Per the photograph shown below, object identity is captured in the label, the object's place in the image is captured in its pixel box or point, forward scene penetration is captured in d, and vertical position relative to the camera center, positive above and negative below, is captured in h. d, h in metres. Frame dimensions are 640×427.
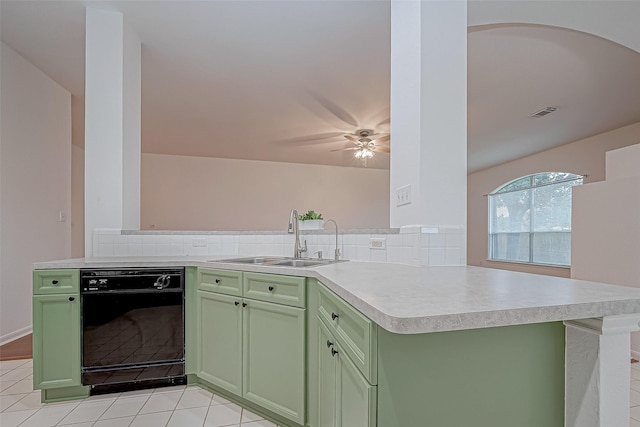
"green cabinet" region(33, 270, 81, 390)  1.98 -0.71
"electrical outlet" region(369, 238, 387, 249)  1.91 -0.18
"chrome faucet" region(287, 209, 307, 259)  2.33 -0.16
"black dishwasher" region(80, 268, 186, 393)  2.02 -0.71
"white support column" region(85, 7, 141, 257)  2.46 +0.68
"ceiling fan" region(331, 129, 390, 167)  4.84 +1.14
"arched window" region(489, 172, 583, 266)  5.39 -0.09
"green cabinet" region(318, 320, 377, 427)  0.90 -0.60
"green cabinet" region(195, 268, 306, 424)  1.67 -0.73
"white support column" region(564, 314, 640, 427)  0.86 -0.42
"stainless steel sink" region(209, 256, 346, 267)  2.15 -0.34
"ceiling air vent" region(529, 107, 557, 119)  4.05 +1.31
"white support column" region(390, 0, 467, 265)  1.68 +0.47
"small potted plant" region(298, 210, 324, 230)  2.50 -0.07
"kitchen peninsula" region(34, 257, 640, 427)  0.81 -0.39
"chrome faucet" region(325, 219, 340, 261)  2.13 -0.27
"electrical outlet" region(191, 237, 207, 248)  2.67 -0.24
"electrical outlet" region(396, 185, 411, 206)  1.79 +0.10
